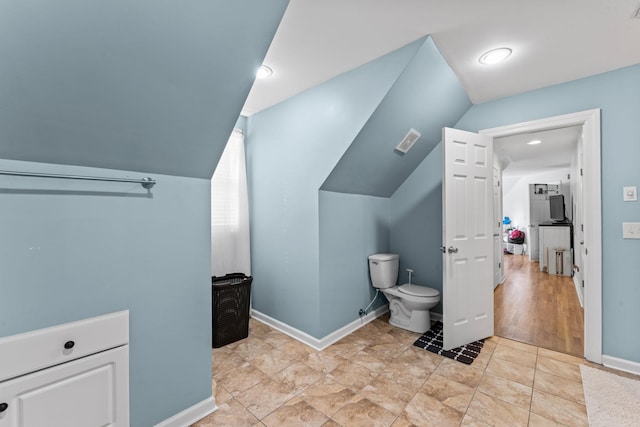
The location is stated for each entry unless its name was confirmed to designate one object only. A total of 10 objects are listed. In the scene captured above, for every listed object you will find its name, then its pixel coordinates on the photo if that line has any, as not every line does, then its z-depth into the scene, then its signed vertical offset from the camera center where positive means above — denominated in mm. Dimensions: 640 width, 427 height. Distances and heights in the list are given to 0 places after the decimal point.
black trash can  2479 -901
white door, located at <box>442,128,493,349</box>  2387 -231
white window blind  2910 +7
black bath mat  2268 -1212
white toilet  2721 -853
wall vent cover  2630 +712
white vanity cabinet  1051 -676
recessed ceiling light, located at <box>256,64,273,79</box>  2116 +1143
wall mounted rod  1049 +172
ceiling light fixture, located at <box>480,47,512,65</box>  1959 +1162
